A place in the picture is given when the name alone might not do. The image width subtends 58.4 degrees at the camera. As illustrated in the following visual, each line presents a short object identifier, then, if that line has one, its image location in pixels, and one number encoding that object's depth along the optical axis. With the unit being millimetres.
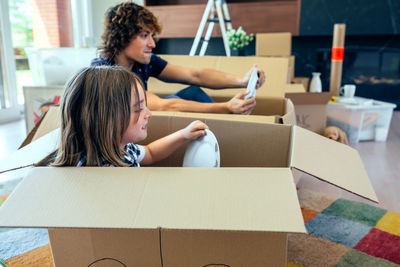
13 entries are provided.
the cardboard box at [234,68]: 1447
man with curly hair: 1187
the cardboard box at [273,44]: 2611
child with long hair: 769
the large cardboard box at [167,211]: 502
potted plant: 3057
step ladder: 2934
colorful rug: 979
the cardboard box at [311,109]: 1755
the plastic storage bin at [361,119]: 2197
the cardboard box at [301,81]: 2527
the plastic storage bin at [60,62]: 2027
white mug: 2512
